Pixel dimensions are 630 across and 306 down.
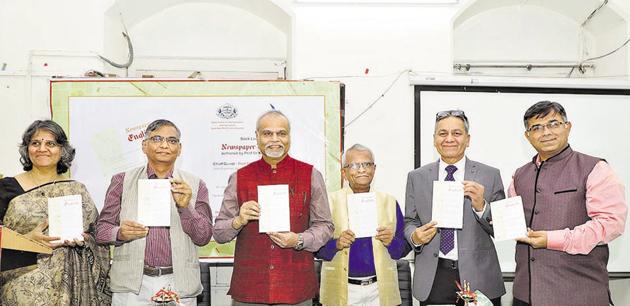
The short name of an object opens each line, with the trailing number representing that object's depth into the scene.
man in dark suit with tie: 3.09
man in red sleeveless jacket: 2.99
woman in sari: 3.06
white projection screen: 5.17
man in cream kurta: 3.29
